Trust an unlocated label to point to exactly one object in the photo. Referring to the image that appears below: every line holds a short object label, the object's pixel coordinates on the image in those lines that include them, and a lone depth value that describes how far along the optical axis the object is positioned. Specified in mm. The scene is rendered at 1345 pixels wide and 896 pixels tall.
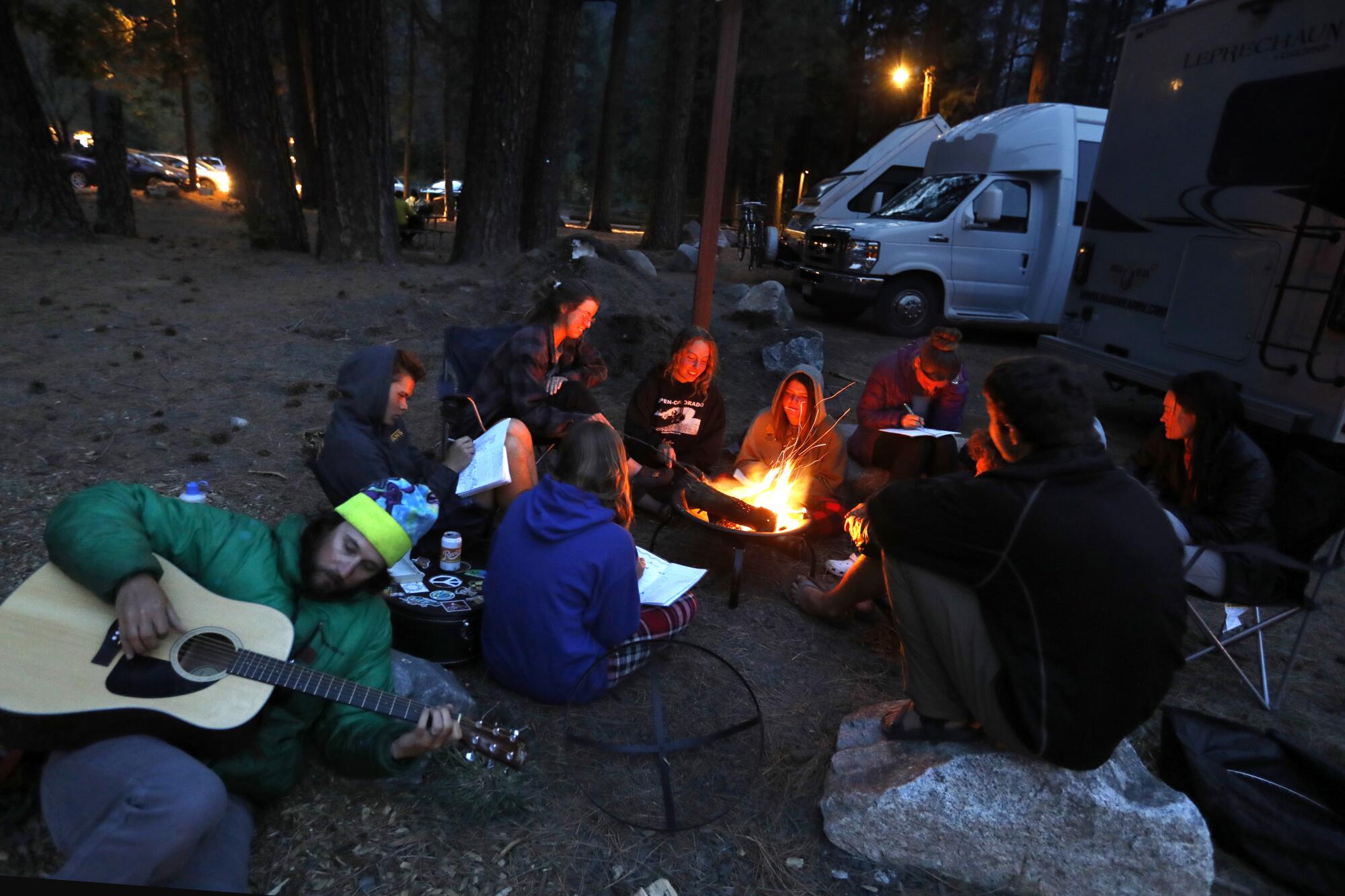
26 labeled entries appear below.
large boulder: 2191
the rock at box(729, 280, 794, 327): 8867
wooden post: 5141
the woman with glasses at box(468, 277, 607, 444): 4297
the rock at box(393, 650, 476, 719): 2645
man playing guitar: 1742
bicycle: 16406
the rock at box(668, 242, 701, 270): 14680
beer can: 3279
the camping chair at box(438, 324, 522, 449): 4539
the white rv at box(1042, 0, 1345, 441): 4848
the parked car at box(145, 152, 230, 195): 29250
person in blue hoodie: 2668
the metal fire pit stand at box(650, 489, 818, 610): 3545
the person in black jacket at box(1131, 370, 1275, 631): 3250
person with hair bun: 4527
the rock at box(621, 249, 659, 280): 10328
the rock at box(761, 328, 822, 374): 7863
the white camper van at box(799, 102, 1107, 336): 9781
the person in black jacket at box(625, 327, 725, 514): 4547
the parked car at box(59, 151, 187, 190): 25062
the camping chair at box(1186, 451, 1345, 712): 3146
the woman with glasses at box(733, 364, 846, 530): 4309
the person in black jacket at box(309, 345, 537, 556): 3111
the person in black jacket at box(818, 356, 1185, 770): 2066
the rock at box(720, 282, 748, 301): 10359
